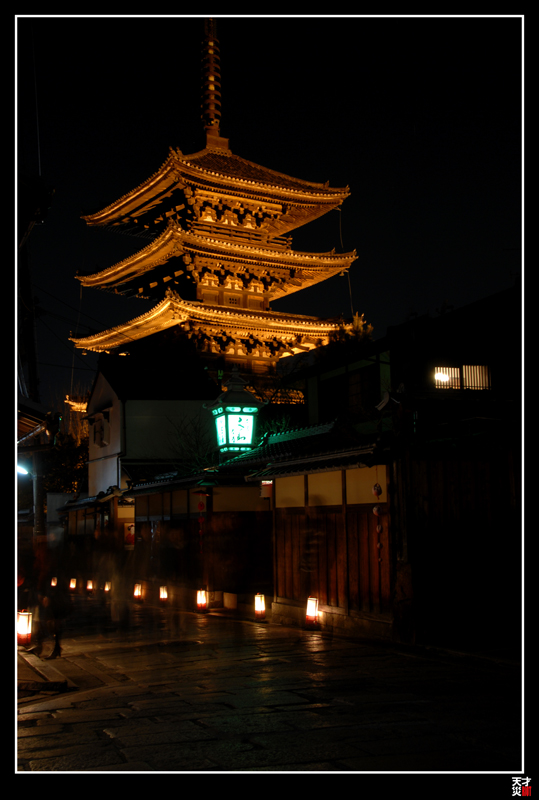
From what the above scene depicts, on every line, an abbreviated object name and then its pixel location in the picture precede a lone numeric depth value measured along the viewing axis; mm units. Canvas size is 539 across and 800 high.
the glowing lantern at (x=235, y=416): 21141
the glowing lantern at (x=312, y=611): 15117
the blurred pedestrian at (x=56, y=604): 13195
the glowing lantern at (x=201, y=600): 19594
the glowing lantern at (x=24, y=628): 14180
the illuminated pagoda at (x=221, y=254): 37031
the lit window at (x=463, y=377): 19203
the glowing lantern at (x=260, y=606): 17234
